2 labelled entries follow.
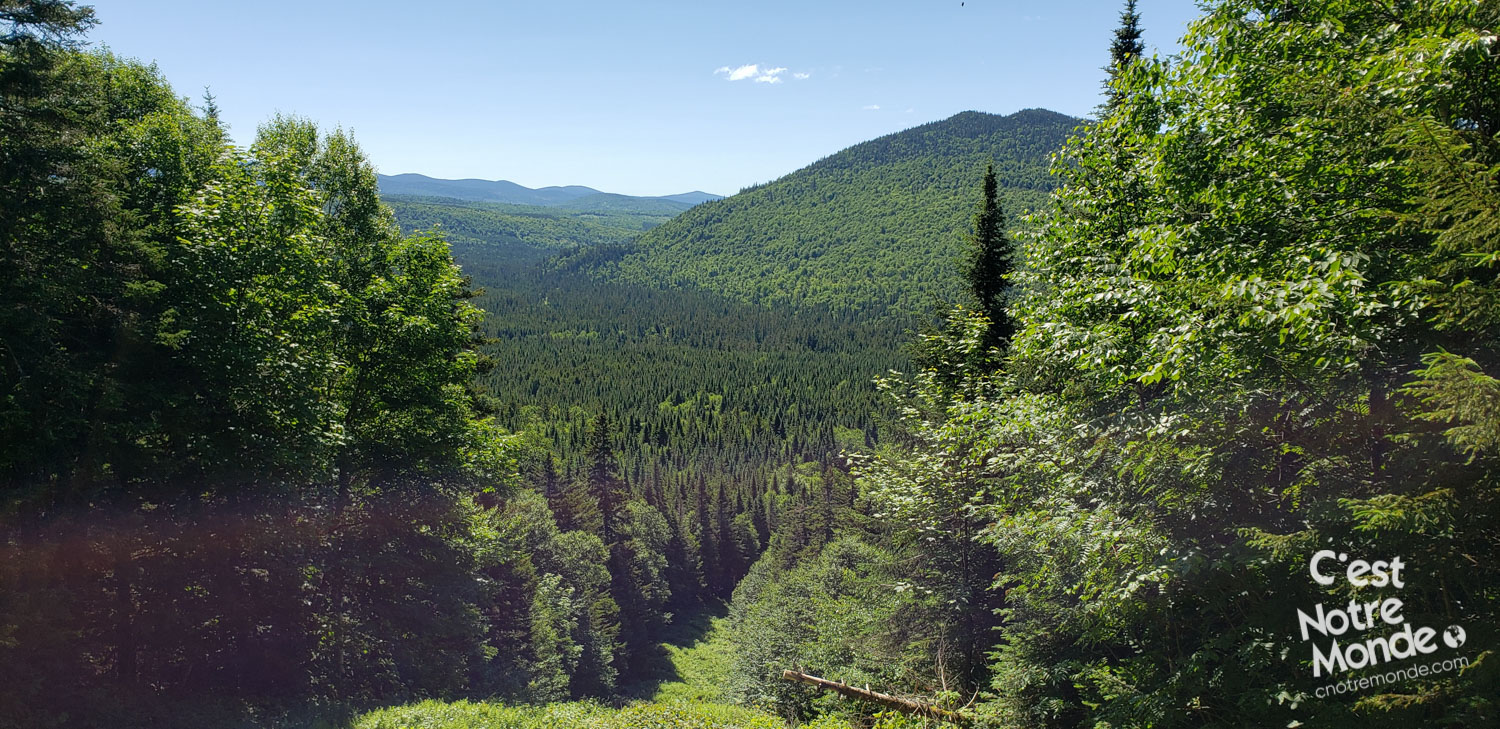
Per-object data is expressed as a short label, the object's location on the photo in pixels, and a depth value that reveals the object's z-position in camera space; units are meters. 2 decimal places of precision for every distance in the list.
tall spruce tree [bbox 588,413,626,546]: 59.62
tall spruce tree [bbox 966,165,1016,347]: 18.59
